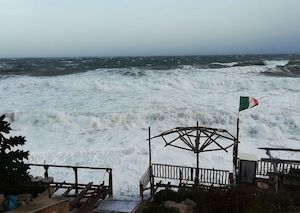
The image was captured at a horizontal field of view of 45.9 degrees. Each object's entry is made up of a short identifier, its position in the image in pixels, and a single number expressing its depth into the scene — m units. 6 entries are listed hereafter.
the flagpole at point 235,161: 12.25
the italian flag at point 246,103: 12.11
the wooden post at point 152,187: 12.14
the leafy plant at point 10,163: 9.82
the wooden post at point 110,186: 12.20
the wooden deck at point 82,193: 10.78
